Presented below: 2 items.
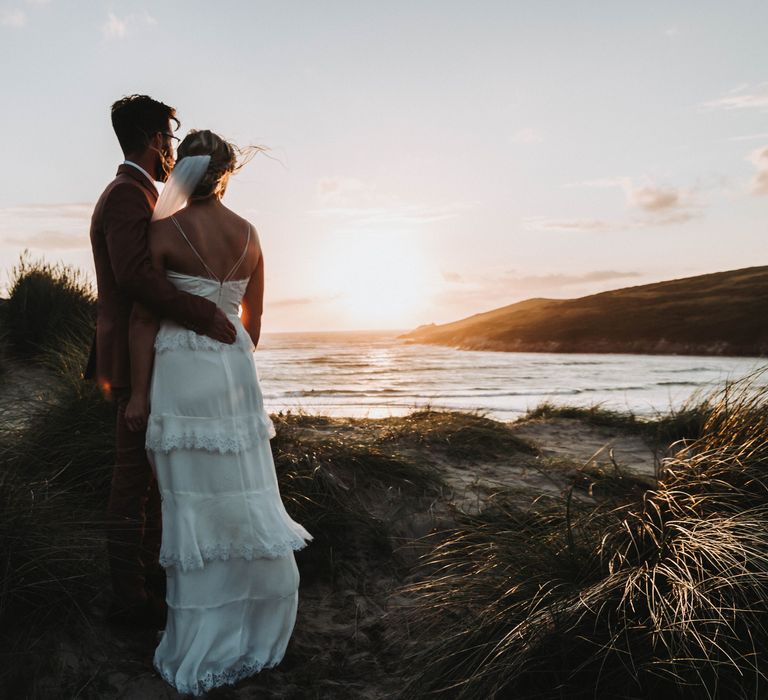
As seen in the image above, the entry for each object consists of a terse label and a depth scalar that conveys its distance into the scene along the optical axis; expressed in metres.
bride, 2.49
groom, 2.47
